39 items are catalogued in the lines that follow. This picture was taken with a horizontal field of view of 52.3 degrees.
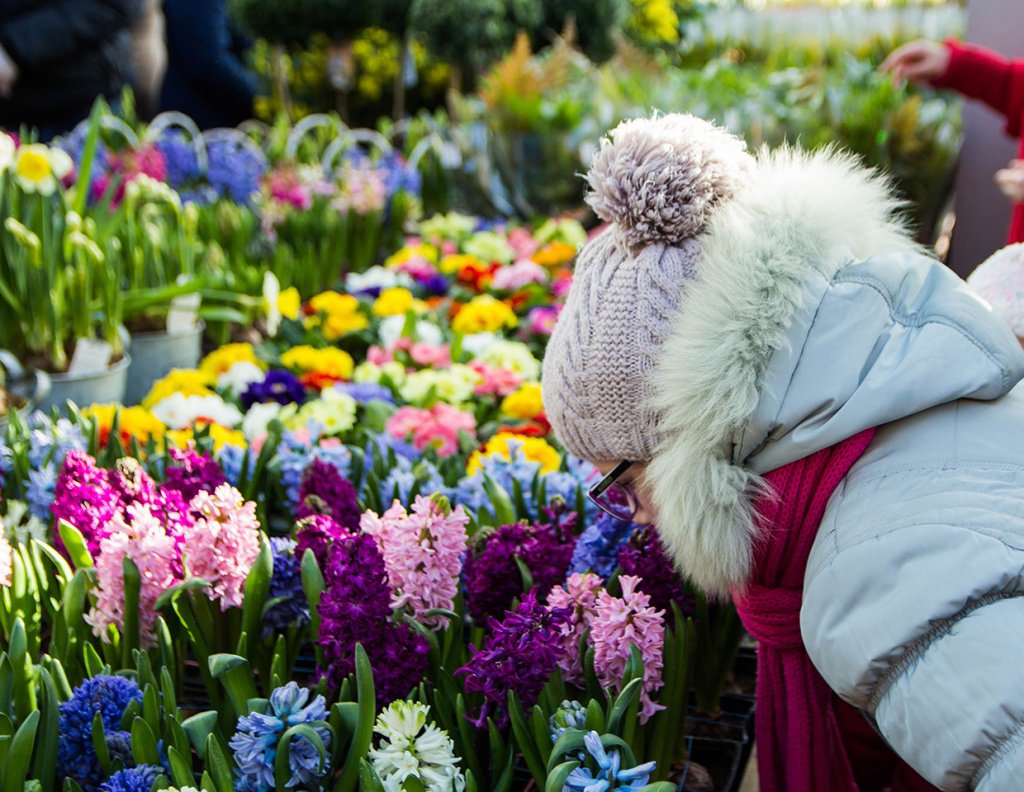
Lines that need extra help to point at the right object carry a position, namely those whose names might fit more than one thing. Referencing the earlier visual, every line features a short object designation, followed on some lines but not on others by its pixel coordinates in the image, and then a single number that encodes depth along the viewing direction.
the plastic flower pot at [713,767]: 1.51
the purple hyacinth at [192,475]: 1.63
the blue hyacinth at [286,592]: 1.46
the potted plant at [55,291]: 2.37
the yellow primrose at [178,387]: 2.39
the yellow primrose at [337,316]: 3.04
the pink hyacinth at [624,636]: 1.28
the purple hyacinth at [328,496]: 1.63
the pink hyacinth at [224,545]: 1.38
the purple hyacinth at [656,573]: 1.43
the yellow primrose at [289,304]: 3.02
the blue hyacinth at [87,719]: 1.18
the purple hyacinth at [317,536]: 1.45
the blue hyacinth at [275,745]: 1.12
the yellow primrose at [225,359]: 2.65
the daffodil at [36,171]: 2.52
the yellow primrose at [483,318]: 3.05
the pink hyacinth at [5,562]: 1.37
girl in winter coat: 1.01
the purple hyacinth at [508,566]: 1.47
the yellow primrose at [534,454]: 1.93
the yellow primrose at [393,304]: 3.11
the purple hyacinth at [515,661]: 1.22
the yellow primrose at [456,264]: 3.63
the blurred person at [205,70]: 6.50
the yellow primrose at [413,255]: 3.70
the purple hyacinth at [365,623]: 1.25
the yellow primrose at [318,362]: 2.67
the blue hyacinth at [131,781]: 1.08
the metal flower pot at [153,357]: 2.71
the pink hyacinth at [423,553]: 1.36
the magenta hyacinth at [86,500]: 1.51
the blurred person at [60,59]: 4.08
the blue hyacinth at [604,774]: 1.07
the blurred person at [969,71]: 3.10
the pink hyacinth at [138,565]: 1.38
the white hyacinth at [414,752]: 1.12
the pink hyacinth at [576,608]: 1.33
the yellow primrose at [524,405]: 2.35
